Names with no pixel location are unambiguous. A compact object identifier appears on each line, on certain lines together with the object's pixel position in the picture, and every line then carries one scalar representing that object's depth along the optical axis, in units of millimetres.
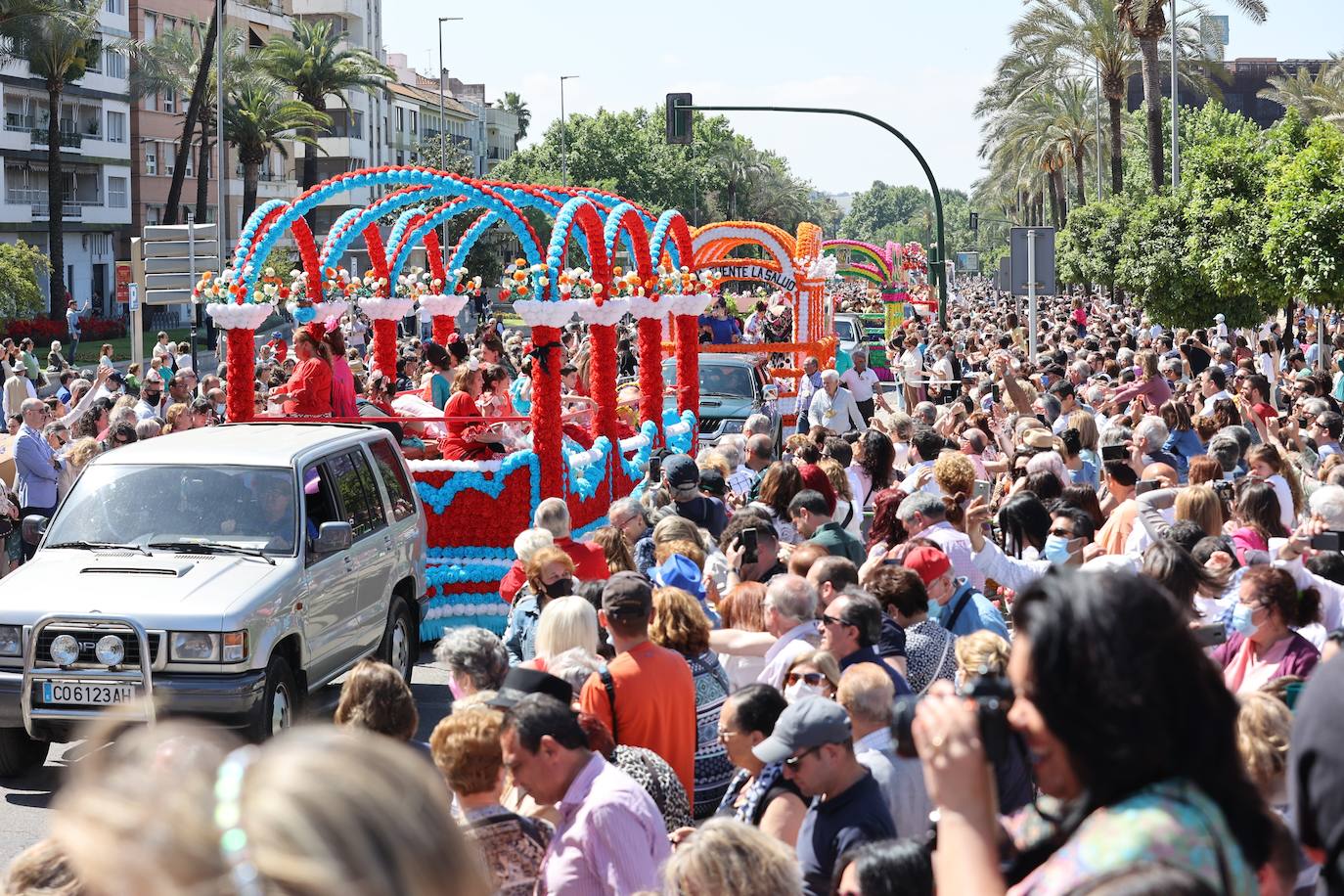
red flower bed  50406
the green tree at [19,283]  43719
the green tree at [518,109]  149500
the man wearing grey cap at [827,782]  4785
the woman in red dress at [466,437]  13555
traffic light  30588
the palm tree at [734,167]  104688
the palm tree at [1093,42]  45656
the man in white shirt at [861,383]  20000
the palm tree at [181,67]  58281
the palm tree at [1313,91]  57688
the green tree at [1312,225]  23328
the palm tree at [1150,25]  38031
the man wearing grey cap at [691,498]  10766
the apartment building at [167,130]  71438
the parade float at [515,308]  13250
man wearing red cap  7438
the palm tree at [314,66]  62156
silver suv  8664
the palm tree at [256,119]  59281
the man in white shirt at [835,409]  17688
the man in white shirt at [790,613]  6855
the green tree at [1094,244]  46250
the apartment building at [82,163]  62594
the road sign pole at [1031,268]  19219
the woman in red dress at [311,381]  14430
